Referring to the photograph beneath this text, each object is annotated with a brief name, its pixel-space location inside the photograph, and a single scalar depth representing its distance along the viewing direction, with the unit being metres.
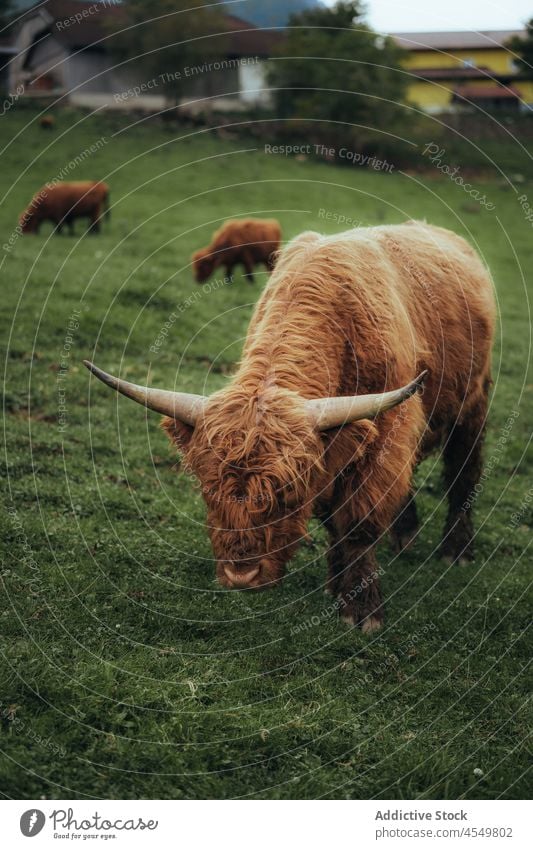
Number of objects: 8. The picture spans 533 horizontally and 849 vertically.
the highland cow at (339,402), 4.82
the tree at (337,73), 24.84
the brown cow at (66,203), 21.55
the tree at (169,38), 27.08
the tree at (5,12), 14.64
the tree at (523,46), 17.88
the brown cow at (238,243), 19.09
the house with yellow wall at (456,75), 32.72
